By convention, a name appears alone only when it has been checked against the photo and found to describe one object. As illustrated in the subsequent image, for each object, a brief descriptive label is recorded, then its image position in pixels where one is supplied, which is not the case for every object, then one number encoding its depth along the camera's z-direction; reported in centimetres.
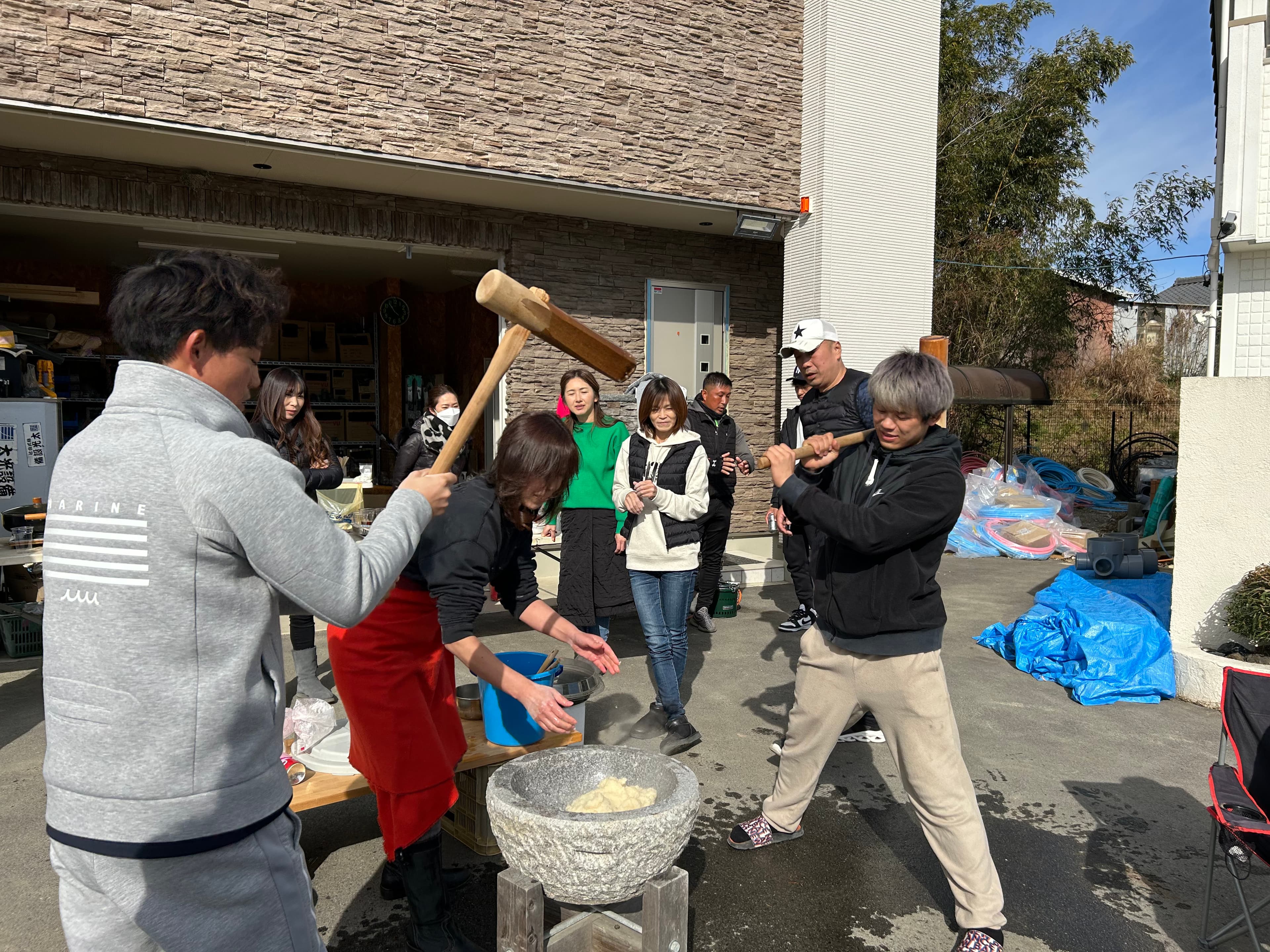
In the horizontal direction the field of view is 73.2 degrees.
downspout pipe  612
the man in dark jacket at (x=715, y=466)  691
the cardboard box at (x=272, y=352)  1239
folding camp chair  276
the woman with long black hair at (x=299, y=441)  498
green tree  1859
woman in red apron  259
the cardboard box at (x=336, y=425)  1309
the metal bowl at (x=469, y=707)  372
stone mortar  217
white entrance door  998
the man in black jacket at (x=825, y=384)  482
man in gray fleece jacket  149
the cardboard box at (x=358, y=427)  1307
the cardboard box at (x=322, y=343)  1280
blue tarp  565
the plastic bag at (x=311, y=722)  362
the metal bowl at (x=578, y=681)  362
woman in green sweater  571
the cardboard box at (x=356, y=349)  1299
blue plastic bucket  341
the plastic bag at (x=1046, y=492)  1245
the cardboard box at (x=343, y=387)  1285
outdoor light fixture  944
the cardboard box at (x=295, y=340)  1264
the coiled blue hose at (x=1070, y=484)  1532
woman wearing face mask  629
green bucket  764
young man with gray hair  288
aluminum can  330
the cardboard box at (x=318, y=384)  1257
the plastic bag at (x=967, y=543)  1123
